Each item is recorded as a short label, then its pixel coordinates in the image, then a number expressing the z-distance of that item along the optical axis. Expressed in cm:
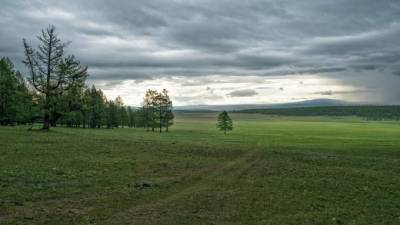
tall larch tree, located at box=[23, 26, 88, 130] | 5753
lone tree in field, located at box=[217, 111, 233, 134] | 12531
